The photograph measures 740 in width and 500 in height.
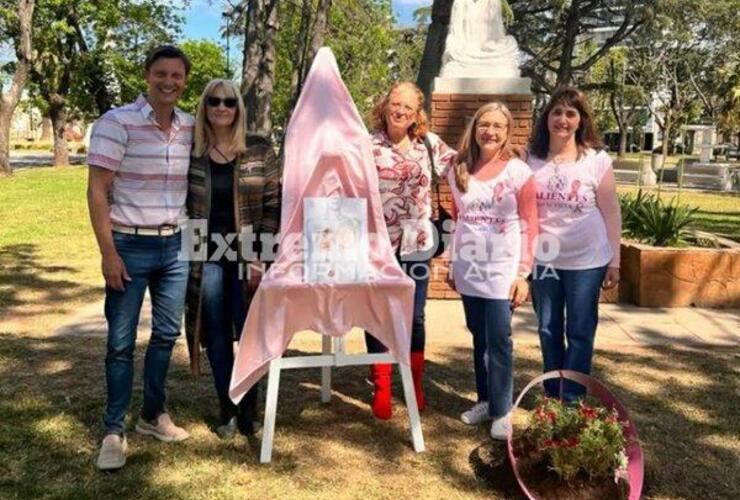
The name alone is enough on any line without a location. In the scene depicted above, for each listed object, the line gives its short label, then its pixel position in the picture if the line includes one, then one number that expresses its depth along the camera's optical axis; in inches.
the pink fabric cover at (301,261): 129.1
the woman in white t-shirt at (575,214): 137.4
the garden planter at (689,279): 257.3
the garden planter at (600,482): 116.3
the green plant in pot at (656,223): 277.9
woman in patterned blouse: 143.8
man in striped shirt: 118.6
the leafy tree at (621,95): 1858.8
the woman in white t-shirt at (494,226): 135.5
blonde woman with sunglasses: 127.6
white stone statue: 259.9
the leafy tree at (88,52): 1123.3
